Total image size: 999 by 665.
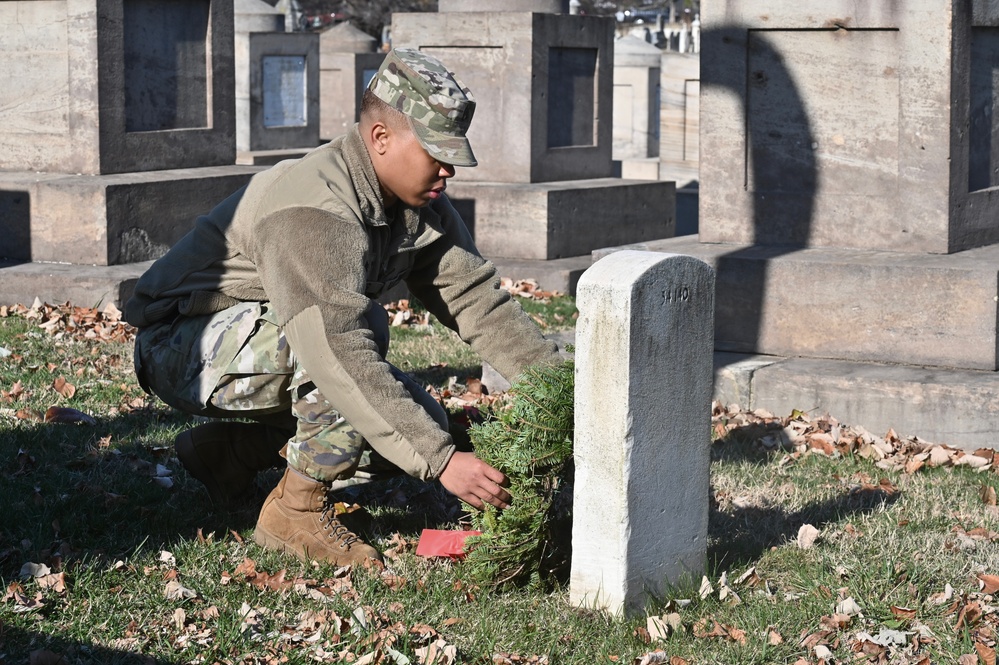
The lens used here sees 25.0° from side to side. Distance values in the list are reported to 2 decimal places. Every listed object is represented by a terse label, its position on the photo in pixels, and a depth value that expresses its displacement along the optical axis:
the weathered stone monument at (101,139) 12.23
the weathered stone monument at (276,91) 21.91
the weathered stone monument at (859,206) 8.81
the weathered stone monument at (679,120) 24.89
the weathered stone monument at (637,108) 26.75
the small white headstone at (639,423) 5.20
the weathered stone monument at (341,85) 26.42
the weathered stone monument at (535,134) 14.59
